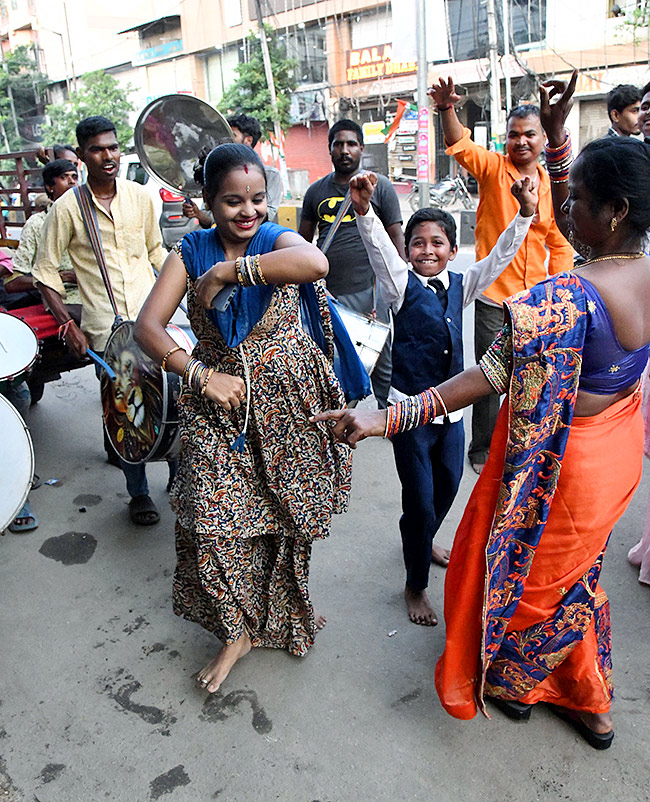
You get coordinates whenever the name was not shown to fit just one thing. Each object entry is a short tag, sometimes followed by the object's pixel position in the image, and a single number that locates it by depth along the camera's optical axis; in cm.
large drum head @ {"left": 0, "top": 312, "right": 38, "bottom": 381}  313
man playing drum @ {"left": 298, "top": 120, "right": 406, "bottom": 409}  426
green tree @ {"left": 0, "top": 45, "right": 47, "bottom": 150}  3491
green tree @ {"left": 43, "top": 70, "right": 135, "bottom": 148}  2883
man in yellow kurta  352
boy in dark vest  252
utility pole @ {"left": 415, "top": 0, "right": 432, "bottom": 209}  1042
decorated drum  291
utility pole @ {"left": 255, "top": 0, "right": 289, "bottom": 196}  2105
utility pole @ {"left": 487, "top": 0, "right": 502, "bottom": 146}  1769
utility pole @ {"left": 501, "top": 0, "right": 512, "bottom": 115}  1797
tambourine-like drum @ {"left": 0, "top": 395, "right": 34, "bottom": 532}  243
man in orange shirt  364
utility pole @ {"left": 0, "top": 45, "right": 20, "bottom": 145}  3435
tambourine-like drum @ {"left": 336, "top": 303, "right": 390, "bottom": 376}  304
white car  1124
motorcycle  1961
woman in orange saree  174
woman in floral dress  201
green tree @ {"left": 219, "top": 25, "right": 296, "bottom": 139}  2361
